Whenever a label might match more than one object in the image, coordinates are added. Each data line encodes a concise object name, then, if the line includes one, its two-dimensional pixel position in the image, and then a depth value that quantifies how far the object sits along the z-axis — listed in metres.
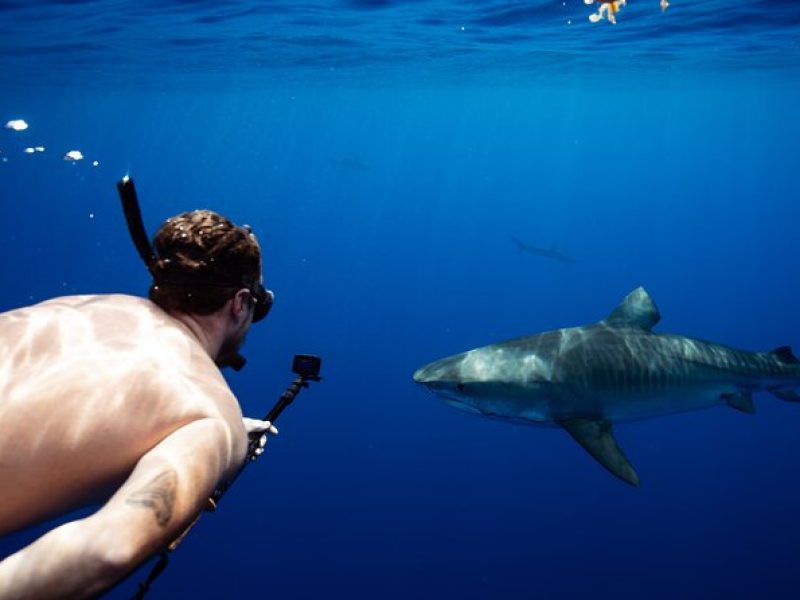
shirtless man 1.35
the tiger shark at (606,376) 6.80
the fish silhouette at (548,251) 23.80
